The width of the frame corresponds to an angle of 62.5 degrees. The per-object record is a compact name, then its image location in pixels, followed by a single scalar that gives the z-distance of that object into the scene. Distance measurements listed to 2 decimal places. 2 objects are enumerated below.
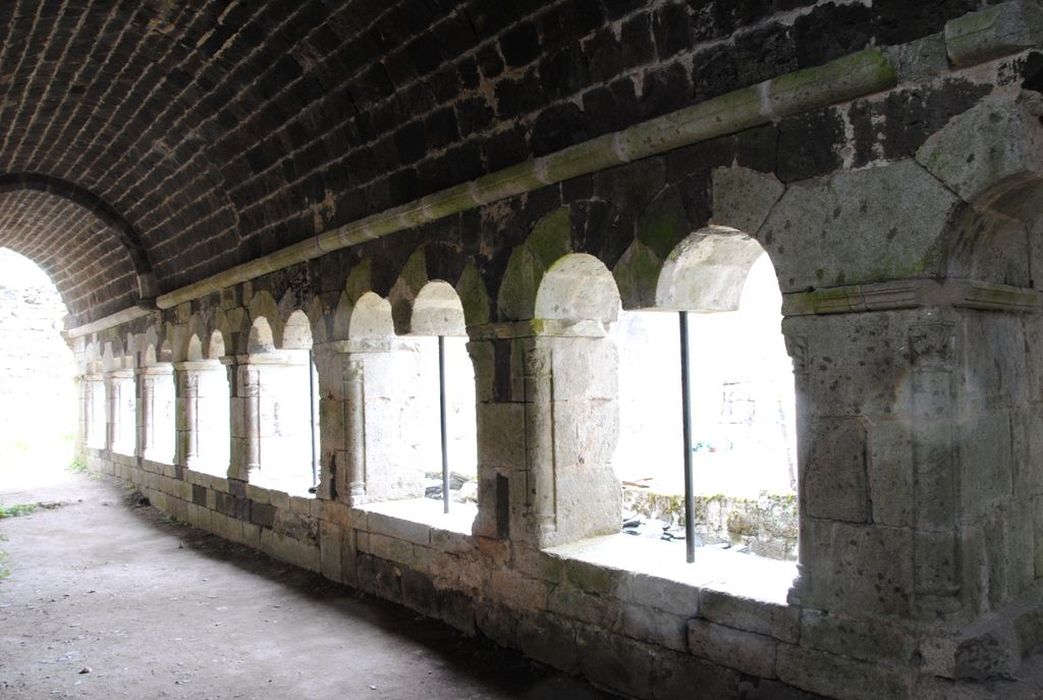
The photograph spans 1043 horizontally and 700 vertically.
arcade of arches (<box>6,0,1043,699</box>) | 2.76
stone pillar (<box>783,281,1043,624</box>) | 2.75
